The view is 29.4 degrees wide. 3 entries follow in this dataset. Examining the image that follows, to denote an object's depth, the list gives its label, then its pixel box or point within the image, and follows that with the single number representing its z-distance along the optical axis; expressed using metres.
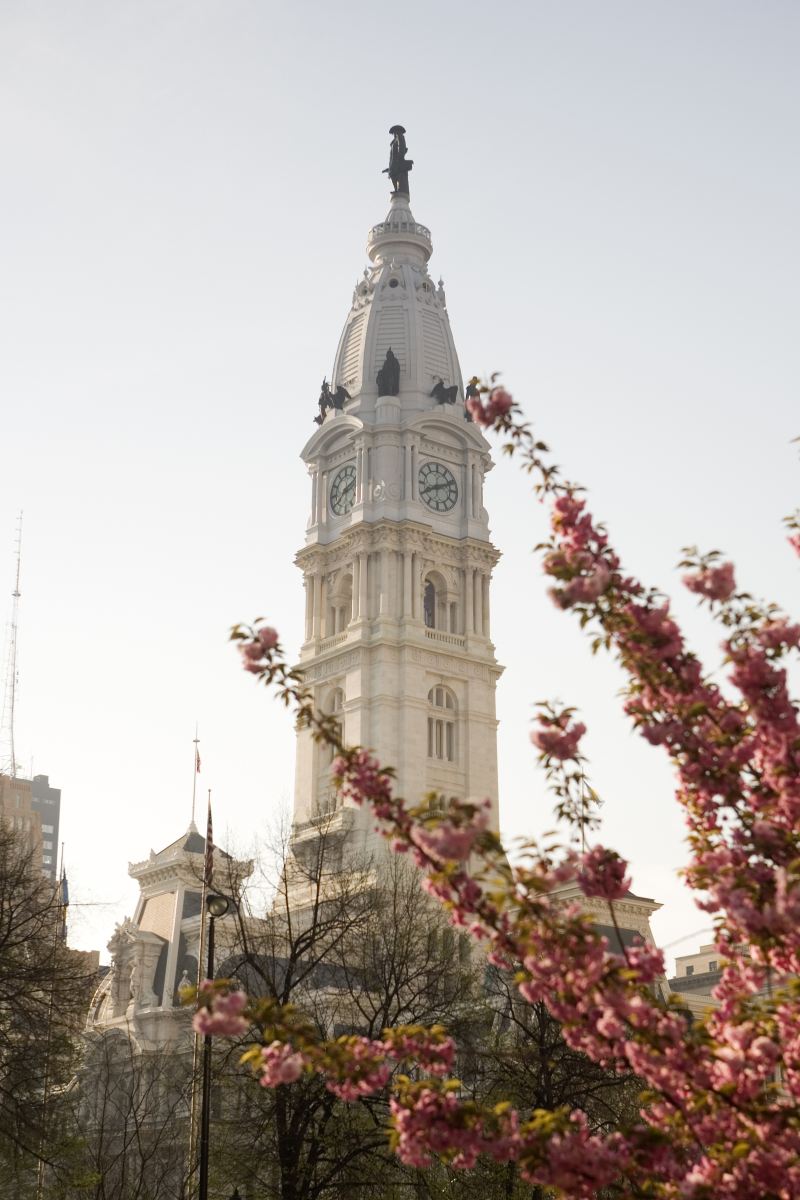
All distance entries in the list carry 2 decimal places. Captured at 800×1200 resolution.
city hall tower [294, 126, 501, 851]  107.38
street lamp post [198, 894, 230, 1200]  26.70
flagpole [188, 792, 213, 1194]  32.72
